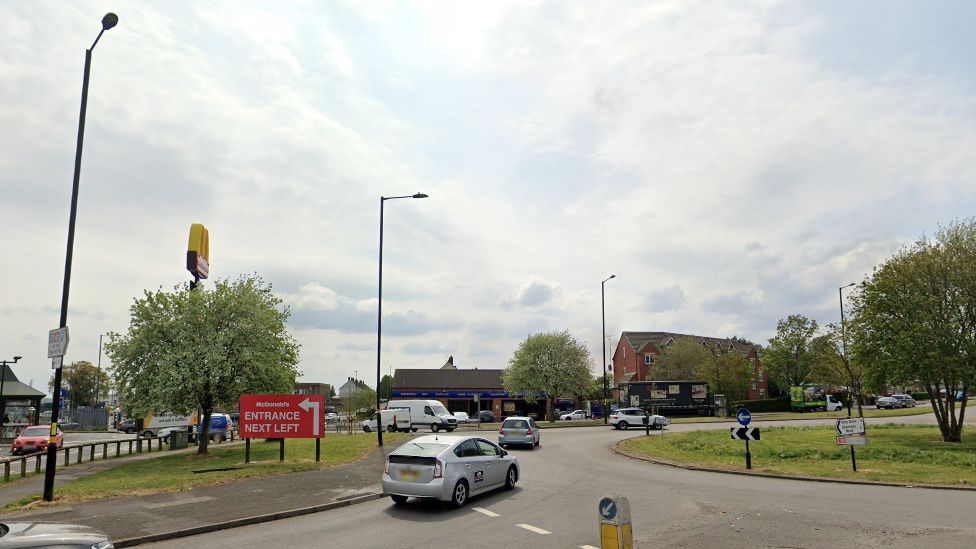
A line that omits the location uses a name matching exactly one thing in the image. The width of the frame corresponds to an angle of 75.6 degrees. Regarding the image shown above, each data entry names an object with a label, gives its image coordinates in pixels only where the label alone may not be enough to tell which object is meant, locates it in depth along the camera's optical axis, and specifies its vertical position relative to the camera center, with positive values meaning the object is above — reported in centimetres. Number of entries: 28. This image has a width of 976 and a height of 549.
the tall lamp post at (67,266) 1320 +240
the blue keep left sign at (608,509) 679 -149
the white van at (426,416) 4378 -302
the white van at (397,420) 4256 -320
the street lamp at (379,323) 2741 +214
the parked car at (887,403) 6644 -365
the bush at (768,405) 6850 -389
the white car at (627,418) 4297 -324
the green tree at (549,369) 5800 +22
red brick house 8862 +249
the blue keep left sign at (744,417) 1873 -141
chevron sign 1858 -188
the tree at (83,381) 9085 -83
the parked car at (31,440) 3241 -336
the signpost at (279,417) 2047 -142
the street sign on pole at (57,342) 1382 +74
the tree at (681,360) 7412 +114
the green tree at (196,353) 2334 +79
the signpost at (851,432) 1721 -174
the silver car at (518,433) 2716 -265
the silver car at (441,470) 1216 -195
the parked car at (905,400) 6997 -361
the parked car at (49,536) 622 -163
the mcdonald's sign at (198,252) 3083 +601
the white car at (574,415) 6806 -475
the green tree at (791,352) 7550 +208
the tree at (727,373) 6500 -37
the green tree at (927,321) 2758 +211
